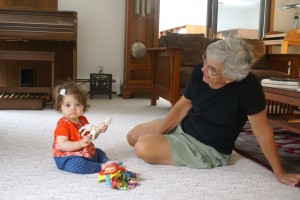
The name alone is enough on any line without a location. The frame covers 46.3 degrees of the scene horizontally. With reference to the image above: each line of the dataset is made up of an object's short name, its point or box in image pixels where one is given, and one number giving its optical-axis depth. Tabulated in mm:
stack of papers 2127
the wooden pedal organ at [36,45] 3807
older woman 1541
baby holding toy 1646
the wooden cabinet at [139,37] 4641
